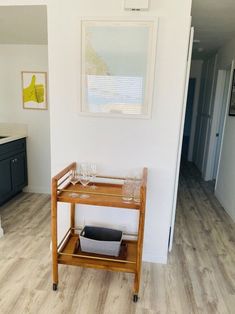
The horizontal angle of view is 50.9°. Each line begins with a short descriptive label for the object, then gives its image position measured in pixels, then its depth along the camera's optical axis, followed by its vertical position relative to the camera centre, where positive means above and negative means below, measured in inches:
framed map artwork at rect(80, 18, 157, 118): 75.0 +10.4
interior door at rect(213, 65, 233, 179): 167.0 -9.7
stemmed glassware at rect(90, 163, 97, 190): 83.7 -23.7
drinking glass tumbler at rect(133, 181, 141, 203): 69.5 -25.8
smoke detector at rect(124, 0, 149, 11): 71.7 +27.6
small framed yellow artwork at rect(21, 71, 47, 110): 133.3 +3.8
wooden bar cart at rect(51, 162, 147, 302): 67.5 -40.6
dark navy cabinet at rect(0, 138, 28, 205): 124.0 -37.9
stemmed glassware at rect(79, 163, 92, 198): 80.9 -24.9
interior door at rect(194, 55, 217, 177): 183.3 -9.7
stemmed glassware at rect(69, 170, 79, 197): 80.3 -25.9
